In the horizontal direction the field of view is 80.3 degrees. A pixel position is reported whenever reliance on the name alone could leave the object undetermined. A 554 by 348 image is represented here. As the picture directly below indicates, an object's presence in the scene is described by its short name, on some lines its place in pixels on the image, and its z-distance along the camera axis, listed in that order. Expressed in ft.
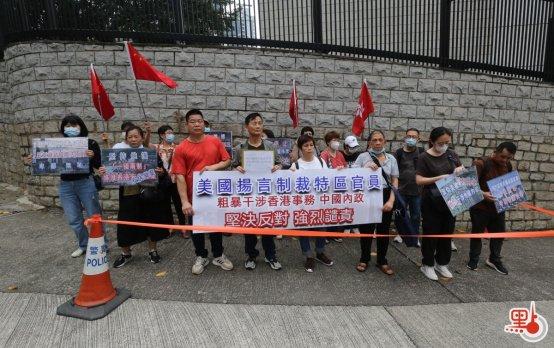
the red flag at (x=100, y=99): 16.35
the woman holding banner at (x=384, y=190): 13.41
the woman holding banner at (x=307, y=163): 13.02
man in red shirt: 12.14
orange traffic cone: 10.36
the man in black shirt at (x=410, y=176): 16.47
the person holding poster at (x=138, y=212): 13.20
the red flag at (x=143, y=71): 15.85
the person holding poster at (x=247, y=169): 12.37
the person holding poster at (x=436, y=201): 12.61
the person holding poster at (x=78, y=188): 13.57
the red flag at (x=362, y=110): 18.33
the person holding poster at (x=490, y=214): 14.23
